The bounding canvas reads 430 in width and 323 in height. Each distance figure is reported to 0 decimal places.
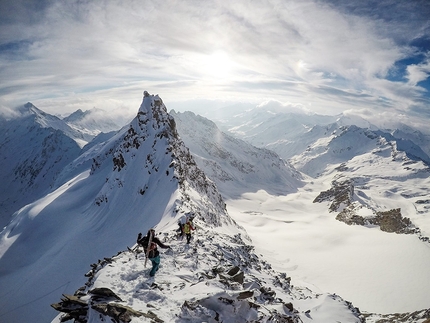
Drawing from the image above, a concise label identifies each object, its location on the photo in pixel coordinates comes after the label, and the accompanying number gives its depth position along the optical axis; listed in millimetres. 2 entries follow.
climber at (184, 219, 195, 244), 20344
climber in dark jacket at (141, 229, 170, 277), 14365
